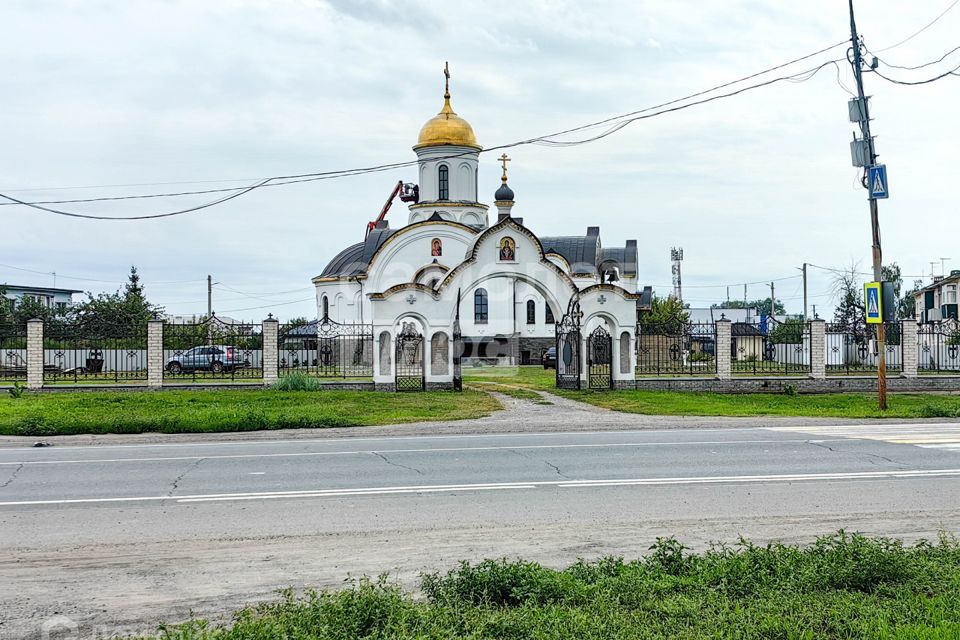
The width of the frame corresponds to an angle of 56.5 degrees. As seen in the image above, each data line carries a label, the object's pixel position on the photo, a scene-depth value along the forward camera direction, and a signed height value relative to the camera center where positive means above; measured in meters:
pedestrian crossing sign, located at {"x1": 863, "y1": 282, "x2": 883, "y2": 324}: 19.86 +0.93
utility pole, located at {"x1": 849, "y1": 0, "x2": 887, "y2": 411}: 20.20 +4.04
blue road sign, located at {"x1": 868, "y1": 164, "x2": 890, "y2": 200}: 20.12 +3.63
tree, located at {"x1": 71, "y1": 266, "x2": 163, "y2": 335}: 49.66 +2.80
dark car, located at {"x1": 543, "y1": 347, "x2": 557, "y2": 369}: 41.84 -0.55
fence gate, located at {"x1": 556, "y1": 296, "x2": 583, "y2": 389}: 27.69 -0.02
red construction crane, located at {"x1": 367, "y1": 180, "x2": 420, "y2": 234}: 55.06 +9.96
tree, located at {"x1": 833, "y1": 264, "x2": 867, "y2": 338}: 56.58 +2.81
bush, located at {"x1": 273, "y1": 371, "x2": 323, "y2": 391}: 25.50 -0.93
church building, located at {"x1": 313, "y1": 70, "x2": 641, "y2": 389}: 27.36 +2.51
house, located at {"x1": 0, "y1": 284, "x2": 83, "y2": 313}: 74.31 +5.26
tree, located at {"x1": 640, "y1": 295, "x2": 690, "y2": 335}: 53.65 +2.22
